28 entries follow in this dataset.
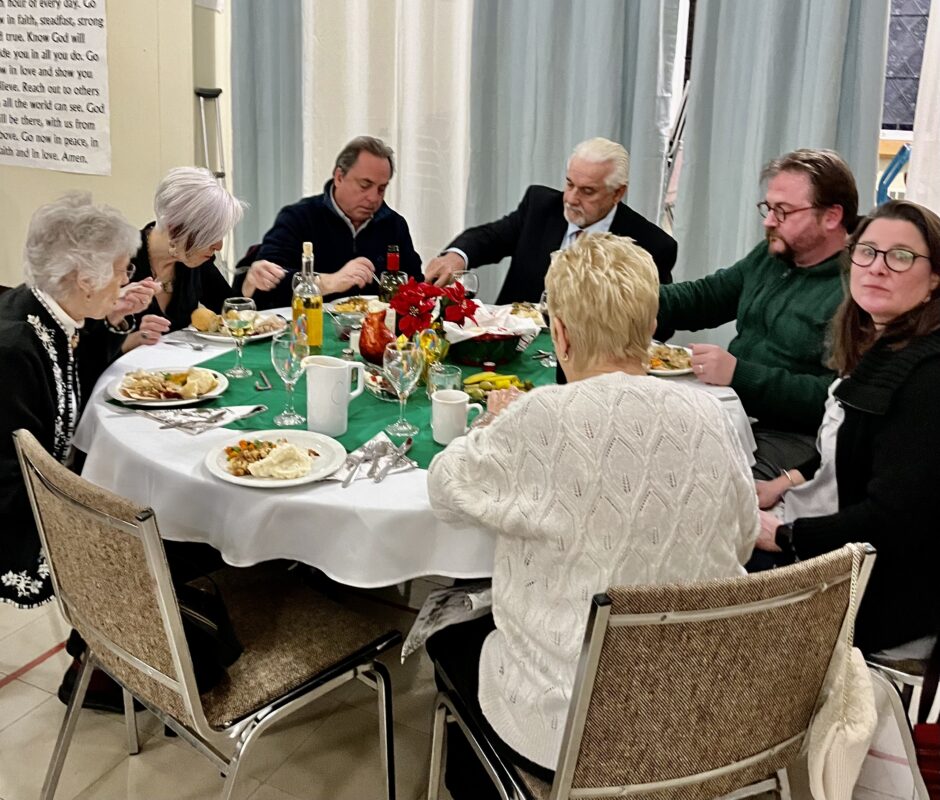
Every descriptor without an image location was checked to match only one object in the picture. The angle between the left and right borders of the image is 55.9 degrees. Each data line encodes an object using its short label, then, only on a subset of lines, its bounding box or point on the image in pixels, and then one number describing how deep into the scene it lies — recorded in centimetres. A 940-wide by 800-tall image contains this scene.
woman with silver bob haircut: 261
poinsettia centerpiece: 197
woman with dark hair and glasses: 153
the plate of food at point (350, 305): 273
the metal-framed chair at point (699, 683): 110
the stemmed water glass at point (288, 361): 191
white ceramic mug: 179
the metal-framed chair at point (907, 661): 160
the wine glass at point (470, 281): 276
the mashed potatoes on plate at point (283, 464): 163
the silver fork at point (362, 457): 165
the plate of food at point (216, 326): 248
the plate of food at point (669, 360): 229
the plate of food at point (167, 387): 194
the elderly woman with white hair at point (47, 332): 185
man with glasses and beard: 231
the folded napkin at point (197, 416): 184
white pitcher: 179
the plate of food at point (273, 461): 162
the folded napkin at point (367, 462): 168
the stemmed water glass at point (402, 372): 184
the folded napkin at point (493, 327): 226
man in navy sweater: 332
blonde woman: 122
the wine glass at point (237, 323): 220
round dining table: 157
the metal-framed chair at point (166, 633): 132
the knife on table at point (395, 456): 167
